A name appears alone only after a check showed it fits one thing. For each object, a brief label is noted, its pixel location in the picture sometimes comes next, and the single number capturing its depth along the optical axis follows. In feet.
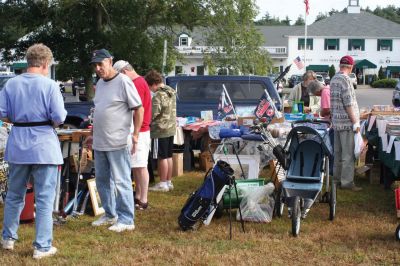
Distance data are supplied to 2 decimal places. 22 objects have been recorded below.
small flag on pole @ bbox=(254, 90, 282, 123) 30.17
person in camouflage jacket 26.05
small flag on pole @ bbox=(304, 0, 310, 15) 114.62
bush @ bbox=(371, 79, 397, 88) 173.78
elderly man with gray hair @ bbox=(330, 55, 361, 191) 26.05
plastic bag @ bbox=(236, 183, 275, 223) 21.40
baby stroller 20.34
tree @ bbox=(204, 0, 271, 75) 61.26
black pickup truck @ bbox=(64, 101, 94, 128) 37.56
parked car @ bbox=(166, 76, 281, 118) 37.65
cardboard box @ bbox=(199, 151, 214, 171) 31.29
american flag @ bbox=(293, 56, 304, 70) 69.10
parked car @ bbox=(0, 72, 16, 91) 48.59
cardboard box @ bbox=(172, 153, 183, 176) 30.96
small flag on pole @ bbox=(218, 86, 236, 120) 33.55
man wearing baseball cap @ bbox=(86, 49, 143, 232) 19.20
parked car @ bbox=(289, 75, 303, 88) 152.32
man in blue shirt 16.55
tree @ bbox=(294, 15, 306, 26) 385.91
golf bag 19.94
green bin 21.71
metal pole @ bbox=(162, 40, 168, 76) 55.82
